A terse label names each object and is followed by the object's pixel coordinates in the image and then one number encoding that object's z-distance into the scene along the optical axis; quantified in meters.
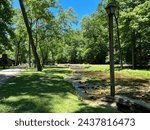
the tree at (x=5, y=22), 14.91
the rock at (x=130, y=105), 3.93
